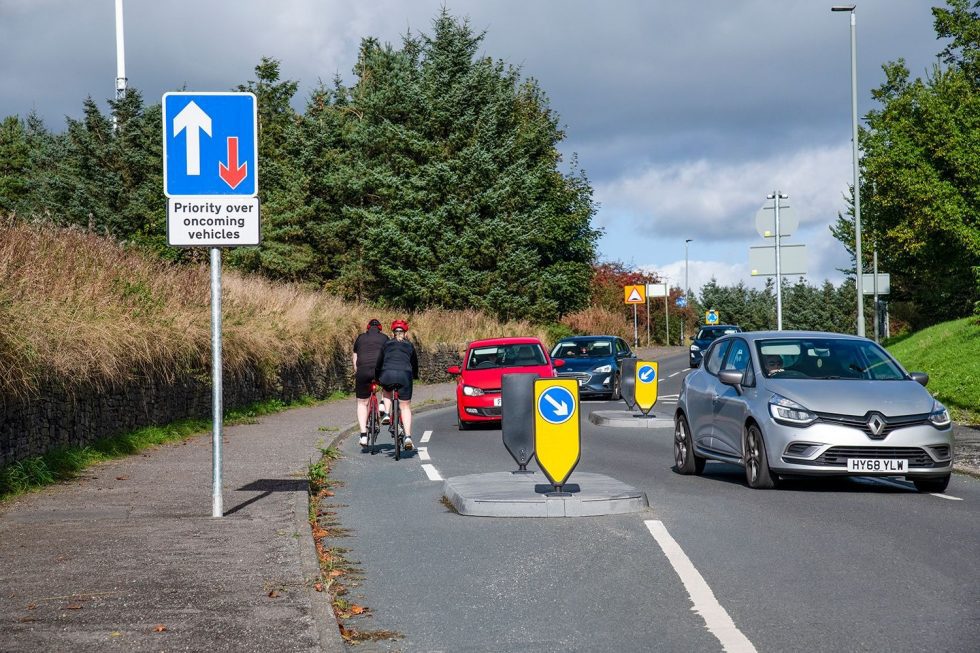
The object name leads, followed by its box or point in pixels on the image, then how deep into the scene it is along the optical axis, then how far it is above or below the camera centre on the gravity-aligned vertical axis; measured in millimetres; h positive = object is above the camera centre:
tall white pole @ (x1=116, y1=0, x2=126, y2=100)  63562 +15814
